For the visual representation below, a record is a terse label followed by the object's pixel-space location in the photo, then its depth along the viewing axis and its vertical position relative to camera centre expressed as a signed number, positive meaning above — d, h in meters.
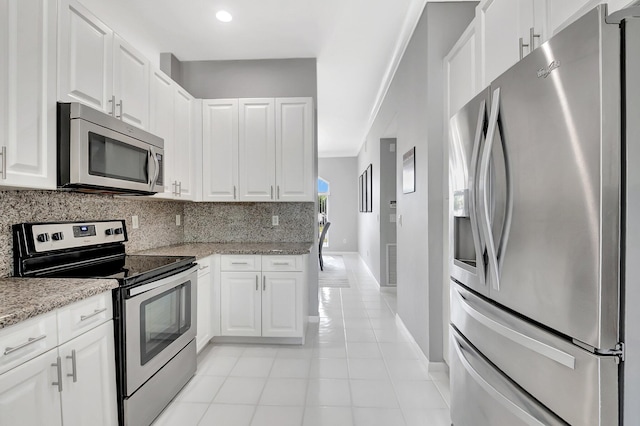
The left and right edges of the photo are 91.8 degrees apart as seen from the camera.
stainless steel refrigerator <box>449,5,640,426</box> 0.77 -0.05
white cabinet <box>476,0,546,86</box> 1.31 +0.86
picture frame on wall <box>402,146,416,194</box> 2.77 +0.40
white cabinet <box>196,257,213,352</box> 2.58 -0.79
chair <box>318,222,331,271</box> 6.37 -0.56
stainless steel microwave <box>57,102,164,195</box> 1.58 +0.35
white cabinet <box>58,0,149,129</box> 1.61 +0.88
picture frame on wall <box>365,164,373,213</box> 5.85 +0.50
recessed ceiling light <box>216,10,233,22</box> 2.53 +1.65
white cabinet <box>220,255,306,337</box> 2.82 -0.74
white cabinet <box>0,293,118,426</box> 1.06 -0.63
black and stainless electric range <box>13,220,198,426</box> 1.59 -0.48
